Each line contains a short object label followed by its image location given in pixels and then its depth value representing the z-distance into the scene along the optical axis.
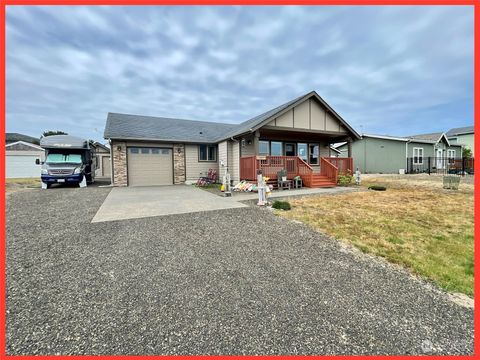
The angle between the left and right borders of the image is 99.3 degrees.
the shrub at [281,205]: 6.53
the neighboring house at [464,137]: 36.06
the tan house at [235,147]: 11.67
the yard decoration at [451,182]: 10.64
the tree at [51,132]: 49.47
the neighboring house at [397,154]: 22.27
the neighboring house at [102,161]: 26.67
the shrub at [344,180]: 12.95
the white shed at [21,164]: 23.61
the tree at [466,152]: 28.79
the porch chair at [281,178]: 11.00
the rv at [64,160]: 12.23
